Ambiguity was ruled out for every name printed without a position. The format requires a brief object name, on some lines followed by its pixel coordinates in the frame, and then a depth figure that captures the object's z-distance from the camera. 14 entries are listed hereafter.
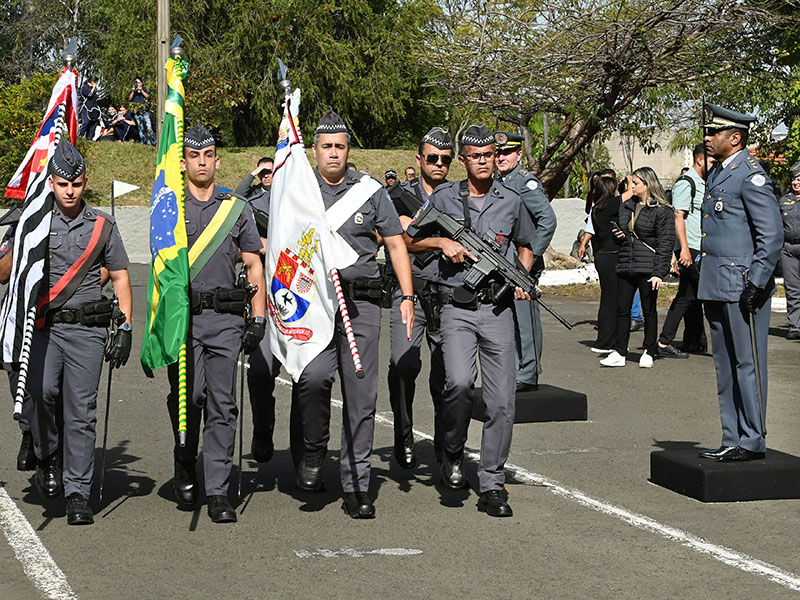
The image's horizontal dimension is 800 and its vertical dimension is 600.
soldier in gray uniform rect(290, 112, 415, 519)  6.82
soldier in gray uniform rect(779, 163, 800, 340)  15.23
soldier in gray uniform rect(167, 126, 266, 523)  6.69
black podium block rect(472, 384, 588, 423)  9.47
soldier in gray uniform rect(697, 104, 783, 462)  7.05
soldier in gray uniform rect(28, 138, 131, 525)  6.62
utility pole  24.11
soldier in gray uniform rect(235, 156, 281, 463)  7.69
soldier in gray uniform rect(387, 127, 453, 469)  7.88
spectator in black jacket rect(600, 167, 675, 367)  12.54
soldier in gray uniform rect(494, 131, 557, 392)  9.54
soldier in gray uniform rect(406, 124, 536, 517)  6.83
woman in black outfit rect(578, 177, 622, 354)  12.66
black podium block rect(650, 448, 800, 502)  6.99
